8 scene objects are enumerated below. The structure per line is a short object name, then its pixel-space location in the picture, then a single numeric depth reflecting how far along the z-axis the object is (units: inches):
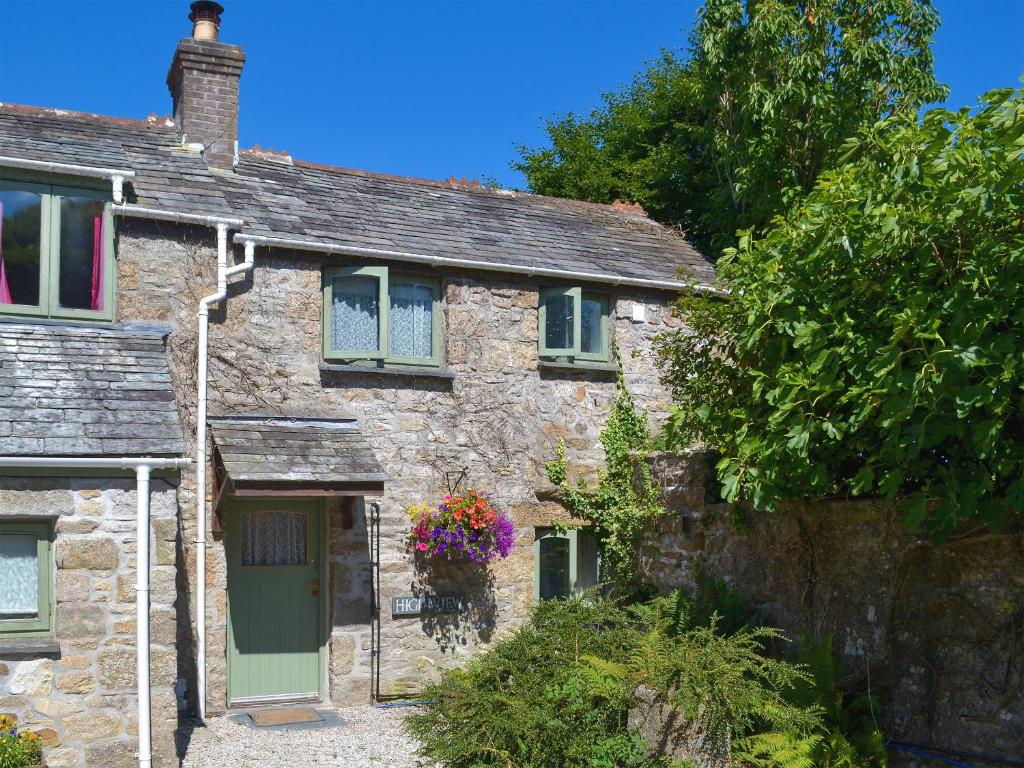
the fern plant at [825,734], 281.3
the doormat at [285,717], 385.4
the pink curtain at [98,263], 389.4
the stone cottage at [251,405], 314.0
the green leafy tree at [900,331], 246.2
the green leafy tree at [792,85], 549.6
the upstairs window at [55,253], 374.6
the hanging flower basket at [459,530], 424.5
